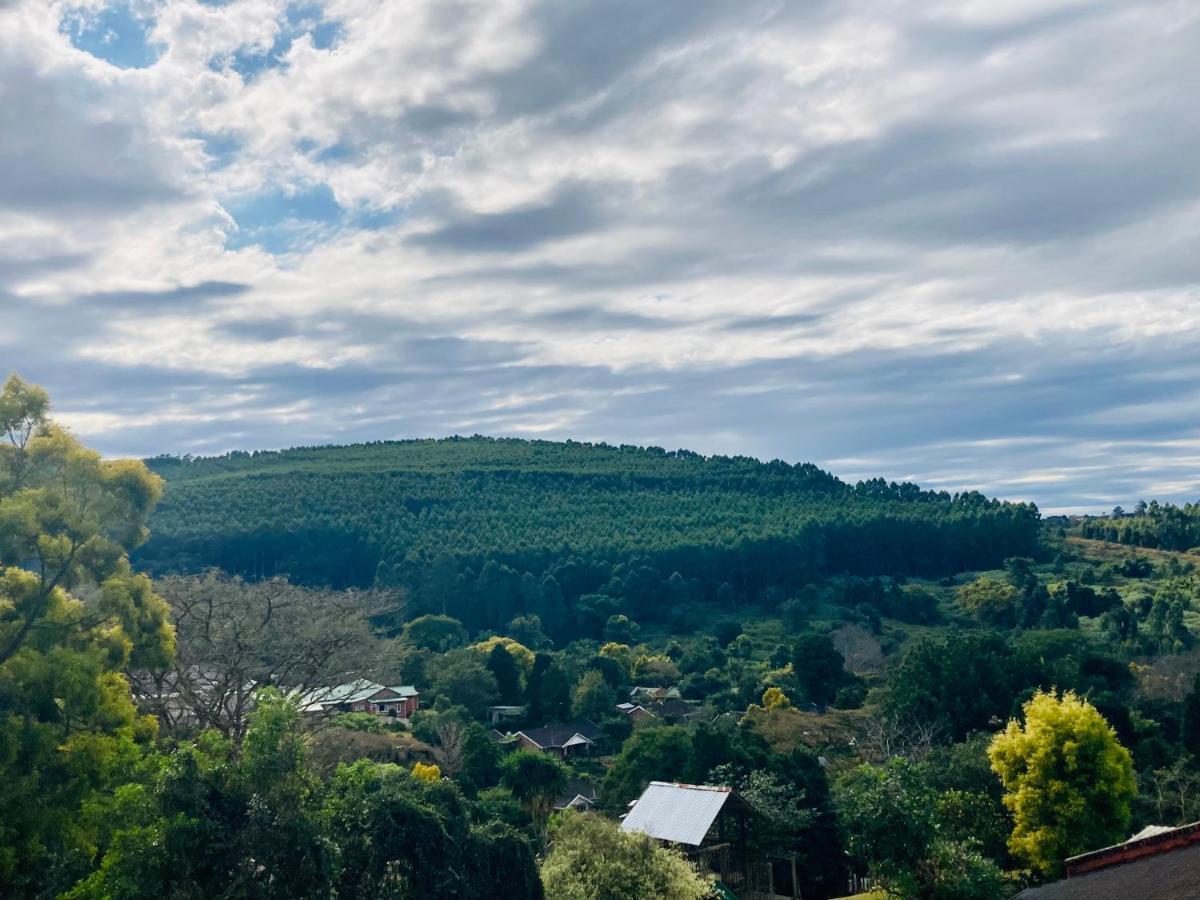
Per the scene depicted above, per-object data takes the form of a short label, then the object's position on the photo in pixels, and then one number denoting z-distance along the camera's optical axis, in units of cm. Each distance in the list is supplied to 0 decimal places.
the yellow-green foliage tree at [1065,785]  2509
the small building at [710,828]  2422
